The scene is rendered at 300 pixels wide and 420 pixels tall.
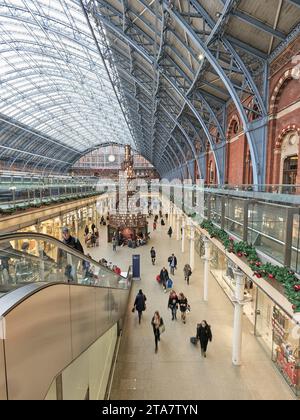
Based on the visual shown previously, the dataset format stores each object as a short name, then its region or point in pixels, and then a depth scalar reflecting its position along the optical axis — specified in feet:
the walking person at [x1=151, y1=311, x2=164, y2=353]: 26.73
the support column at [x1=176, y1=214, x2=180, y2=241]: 82.99
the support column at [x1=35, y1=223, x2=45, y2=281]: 11.57
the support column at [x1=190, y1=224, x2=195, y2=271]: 51.38
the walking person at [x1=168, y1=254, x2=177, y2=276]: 50.65
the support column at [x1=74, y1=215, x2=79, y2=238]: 78.04
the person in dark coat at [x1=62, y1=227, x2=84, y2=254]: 23.63
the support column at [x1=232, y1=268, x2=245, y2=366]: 24.93
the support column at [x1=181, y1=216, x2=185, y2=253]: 67.99
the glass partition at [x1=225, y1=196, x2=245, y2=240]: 24.17
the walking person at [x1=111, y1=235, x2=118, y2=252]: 69.38
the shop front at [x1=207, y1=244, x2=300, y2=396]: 21.98
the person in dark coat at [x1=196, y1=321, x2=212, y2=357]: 25.23
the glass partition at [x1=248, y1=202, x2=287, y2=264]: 16.81
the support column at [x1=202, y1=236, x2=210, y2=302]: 38.88
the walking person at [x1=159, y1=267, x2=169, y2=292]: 43.14
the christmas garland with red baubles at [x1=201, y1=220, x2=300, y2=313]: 13.46
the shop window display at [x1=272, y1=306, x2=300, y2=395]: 21.54
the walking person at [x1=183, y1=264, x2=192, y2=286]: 45.58
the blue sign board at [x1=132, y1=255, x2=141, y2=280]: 47.57
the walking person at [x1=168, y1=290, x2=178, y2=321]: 32.71
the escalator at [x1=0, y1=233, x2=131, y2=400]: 7.11
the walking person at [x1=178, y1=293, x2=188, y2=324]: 32.01
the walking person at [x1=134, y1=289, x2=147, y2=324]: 32.29
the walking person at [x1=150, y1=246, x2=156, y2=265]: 56.63
